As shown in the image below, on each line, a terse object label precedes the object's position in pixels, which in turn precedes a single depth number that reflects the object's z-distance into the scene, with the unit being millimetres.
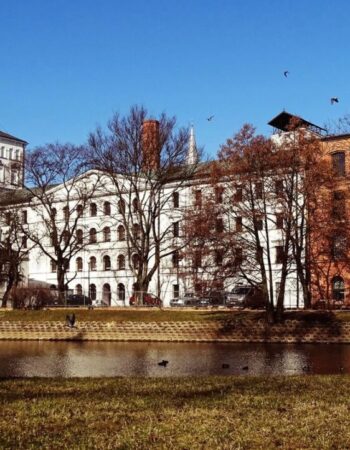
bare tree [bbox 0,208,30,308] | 63312
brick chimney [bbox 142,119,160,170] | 57344
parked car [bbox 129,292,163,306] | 56931
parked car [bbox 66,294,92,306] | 63153
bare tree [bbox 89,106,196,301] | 57375
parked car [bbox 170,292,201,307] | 60281
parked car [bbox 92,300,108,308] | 79450
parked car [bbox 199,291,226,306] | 54712
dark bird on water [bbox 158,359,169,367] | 28125
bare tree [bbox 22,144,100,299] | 62500
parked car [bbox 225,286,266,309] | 48219
